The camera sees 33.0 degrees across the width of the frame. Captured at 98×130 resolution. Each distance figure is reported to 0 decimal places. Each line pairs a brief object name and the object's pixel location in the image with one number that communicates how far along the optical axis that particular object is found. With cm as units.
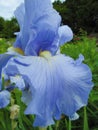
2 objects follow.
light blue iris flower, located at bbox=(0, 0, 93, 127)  16
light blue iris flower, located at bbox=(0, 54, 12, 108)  20
